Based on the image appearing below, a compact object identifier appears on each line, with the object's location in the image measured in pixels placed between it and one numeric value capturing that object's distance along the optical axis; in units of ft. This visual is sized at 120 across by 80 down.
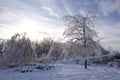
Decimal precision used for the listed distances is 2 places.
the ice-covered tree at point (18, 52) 38.78
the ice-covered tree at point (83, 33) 31.32
